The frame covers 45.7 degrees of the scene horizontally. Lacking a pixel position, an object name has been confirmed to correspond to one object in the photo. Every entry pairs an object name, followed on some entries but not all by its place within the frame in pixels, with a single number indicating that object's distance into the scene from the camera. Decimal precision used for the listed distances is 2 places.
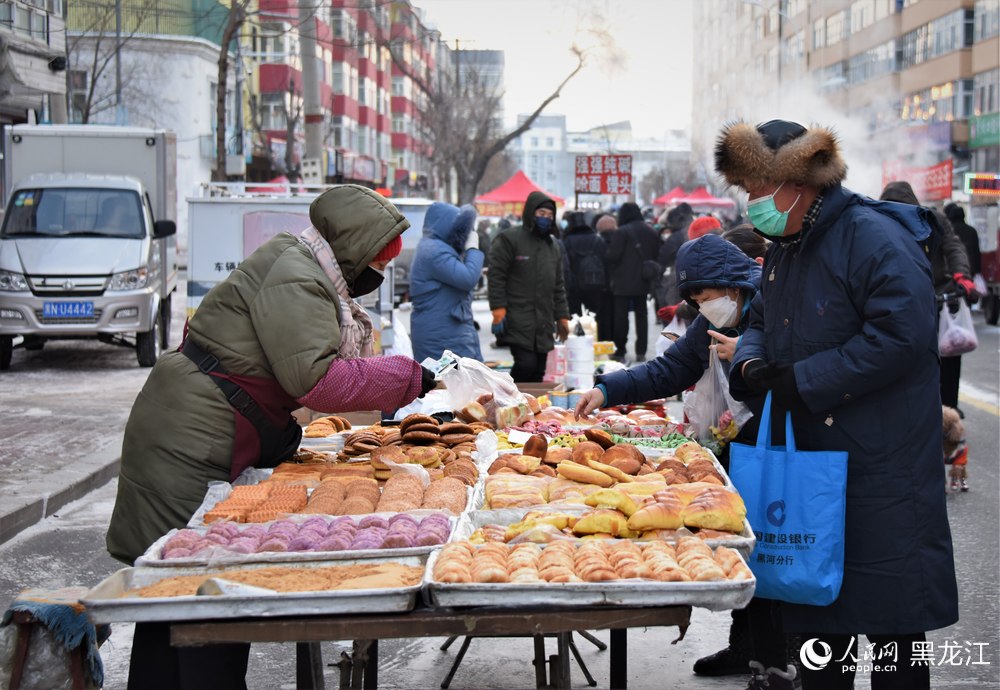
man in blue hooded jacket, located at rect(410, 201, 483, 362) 9.62
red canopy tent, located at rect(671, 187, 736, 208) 47.88
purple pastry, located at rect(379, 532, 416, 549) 3.66
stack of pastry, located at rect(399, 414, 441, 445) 5.18
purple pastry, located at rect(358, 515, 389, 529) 3.87
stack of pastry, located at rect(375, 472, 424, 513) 4.08
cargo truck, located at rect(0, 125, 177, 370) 15.27
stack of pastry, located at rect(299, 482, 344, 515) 4.04
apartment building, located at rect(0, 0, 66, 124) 17.11
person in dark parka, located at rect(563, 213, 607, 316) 17.64
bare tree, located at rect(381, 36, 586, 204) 48.78
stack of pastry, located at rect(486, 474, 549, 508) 4.13
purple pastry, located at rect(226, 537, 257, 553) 3.63
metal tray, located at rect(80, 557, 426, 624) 3.16
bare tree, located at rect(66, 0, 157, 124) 31.00
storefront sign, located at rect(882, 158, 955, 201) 27.28
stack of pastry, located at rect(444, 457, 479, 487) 4.57
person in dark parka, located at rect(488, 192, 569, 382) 10.91
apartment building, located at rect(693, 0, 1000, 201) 47.25
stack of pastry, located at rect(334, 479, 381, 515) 4.07
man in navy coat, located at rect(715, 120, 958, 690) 3.69
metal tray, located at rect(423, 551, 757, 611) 3.19
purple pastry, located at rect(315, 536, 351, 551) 3.65
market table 3.18
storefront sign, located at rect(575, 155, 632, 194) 29.34
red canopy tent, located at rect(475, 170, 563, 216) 43.97
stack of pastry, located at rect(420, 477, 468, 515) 4.12
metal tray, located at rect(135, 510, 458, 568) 3.51
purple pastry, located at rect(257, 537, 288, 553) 3.64
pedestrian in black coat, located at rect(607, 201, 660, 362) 17.00
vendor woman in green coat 4.04
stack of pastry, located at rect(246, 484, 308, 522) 3.93
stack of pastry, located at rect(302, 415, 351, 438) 5.73
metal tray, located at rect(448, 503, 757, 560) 3.92
